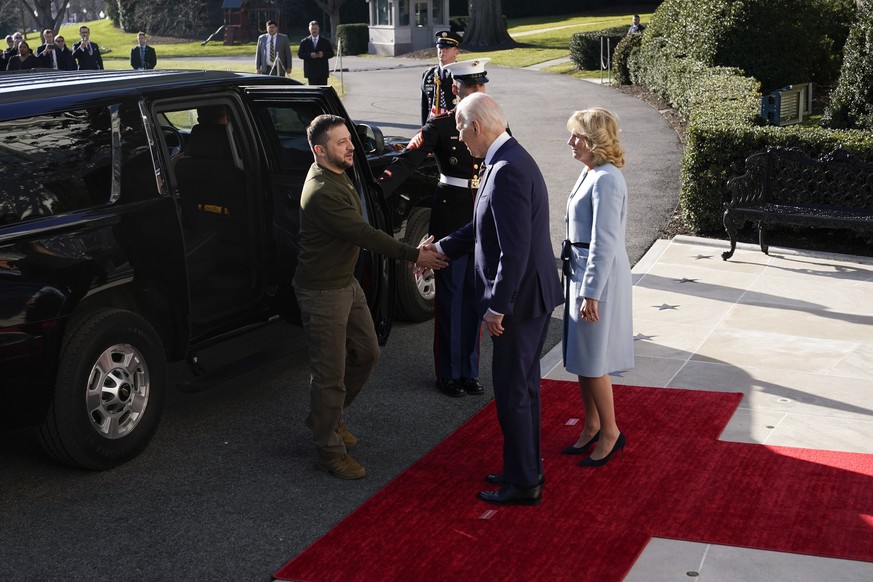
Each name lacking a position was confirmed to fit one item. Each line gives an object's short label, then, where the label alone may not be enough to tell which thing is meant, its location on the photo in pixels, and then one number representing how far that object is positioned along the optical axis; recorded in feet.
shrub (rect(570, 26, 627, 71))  111.65
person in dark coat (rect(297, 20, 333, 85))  74.54
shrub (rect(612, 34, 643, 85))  91.09
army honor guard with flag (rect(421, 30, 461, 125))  26.63
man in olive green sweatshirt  18.45
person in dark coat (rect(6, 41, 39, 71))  79.82
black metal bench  32.76
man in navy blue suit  16.99
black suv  17.62
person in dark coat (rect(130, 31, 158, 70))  89.56
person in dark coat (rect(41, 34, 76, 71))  83.35
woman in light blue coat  18.33
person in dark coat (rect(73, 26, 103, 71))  82.38
